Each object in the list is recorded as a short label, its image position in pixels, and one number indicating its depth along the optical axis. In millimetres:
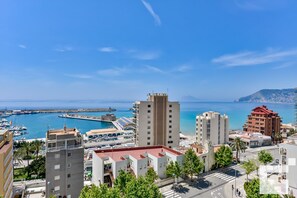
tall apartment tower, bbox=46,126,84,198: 27891
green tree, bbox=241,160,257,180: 33906
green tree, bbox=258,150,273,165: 38250
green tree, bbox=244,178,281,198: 20038
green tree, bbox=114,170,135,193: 25855
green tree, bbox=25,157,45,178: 40031
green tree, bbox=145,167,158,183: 29409
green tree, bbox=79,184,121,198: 20750
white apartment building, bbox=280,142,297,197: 28805
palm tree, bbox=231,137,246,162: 45219
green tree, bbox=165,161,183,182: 32375
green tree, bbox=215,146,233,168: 39906
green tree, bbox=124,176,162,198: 21594
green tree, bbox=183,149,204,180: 34188
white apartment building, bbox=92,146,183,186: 31953
